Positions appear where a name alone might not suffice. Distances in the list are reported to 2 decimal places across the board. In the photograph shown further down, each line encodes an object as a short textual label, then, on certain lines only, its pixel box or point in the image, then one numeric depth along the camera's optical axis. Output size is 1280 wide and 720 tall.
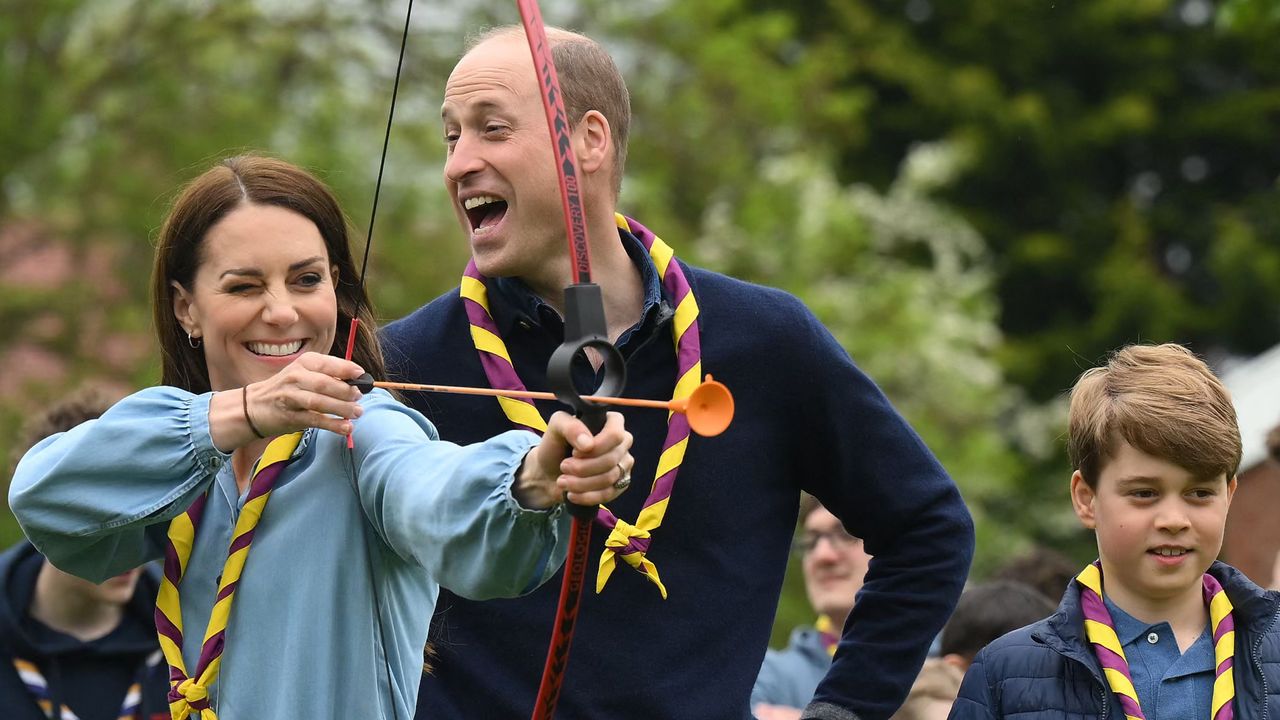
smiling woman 6.13
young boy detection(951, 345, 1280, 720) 8.34
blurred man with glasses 13.16
